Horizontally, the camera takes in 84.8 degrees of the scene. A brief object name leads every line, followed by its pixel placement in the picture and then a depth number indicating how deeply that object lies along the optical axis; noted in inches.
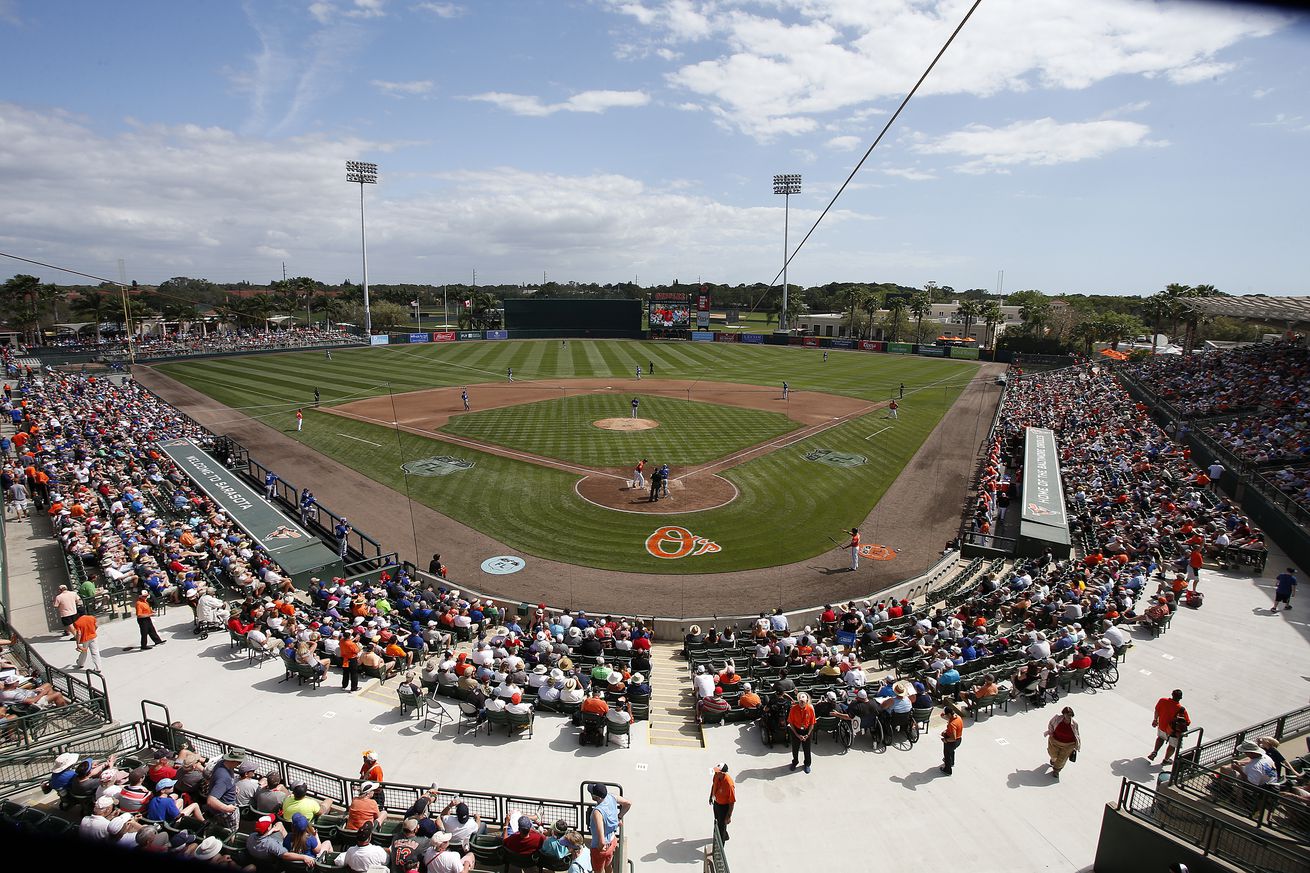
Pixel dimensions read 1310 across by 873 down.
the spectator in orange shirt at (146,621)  583.8
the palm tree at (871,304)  4247.0
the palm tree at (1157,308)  3077.0
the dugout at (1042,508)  911.7
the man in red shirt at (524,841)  341.7
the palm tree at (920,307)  4335.6
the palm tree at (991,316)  4018.2
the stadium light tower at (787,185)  4296.3
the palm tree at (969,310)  4245.6
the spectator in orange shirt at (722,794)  376.5
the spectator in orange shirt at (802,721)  446.9
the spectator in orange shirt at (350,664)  546.9
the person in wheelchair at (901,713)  482.6
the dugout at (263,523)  838.1
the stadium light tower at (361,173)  3786.9
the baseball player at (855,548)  921.5
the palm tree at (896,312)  4308.6
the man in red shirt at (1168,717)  446.3
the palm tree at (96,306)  3412.9
